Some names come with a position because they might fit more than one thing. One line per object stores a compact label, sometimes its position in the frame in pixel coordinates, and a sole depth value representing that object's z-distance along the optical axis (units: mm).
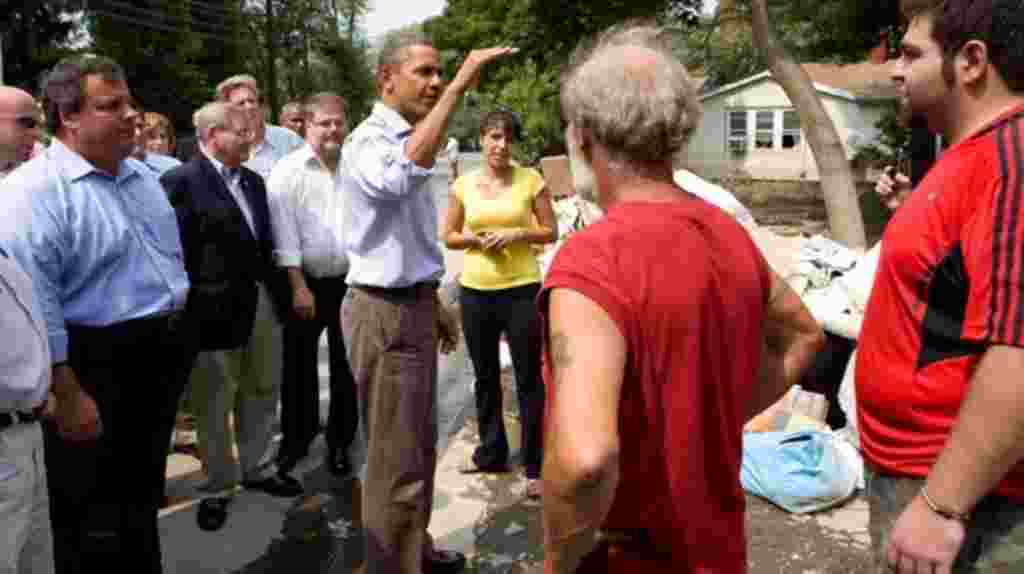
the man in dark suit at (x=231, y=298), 4488
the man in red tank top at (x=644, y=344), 1530
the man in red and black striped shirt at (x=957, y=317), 1693
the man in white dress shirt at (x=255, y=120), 5801
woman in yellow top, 4887
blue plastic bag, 4422
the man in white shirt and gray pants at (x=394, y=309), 3262
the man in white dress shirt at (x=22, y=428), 2512
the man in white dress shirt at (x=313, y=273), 4977
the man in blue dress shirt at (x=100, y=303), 3152
